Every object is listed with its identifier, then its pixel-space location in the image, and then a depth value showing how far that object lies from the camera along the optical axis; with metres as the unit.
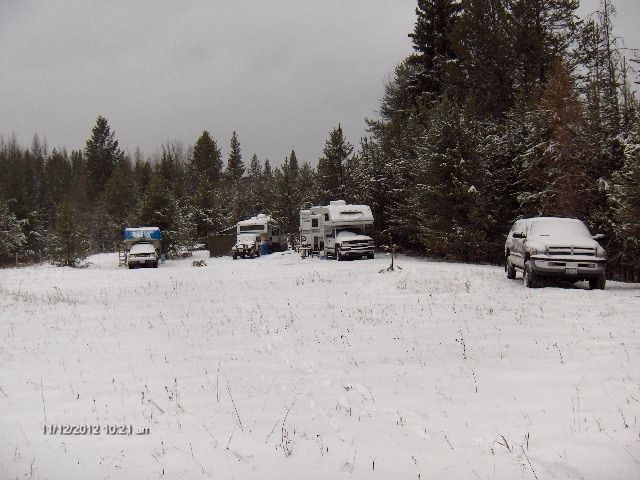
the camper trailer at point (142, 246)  35.34
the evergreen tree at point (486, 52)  31.89
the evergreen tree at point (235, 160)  86.36
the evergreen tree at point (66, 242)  37.00
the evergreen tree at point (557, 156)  20.84
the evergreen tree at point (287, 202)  52.22
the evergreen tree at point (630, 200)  14.35
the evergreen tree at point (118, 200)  56.31
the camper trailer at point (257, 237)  40.16
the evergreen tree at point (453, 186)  25.73
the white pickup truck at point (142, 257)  35.25
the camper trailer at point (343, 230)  29.98
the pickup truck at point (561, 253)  13.80
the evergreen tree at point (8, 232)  43.06
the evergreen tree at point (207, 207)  51.66
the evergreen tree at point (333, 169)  42.78
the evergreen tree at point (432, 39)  39.34
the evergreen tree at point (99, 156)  72.50
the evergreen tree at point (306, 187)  48.13
